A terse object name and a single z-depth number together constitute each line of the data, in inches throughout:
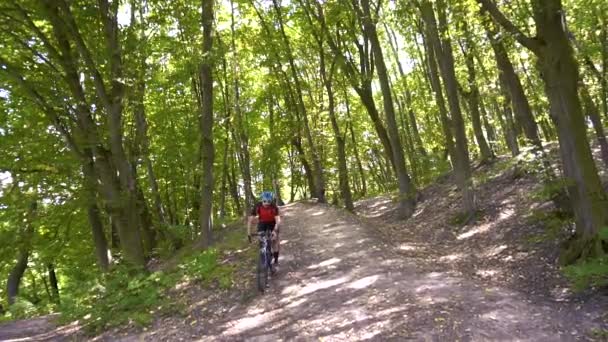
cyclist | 377.1
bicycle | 356.2
